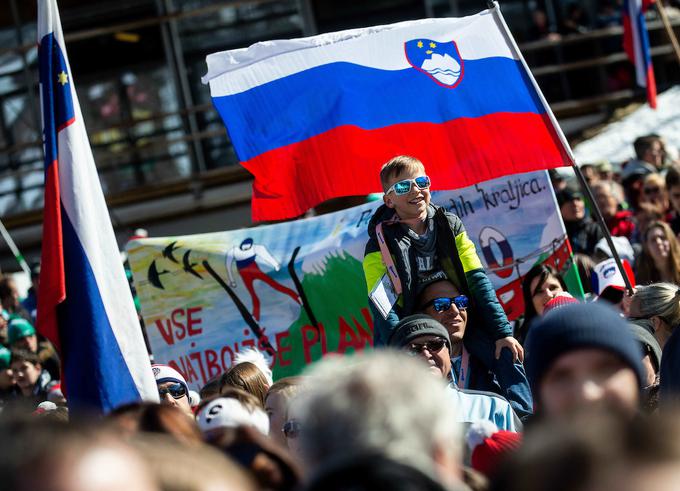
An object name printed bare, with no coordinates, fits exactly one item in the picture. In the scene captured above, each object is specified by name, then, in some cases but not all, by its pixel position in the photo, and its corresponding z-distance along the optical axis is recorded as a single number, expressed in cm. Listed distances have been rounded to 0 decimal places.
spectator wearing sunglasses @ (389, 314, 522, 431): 925
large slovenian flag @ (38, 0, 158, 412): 1039
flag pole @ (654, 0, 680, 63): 1863
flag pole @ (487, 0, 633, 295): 1155
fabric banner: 1566
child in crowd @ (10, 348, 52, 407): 1731
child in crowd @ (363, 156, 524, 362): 1105
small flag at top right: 2228
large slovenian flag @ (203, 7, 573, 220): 1286
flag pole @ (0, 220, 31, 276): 2269
